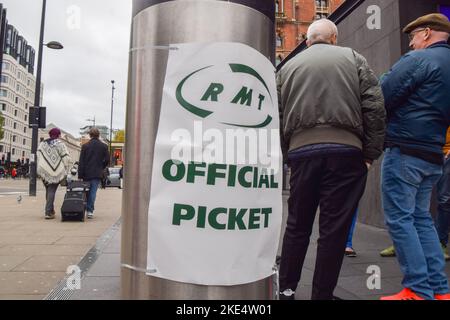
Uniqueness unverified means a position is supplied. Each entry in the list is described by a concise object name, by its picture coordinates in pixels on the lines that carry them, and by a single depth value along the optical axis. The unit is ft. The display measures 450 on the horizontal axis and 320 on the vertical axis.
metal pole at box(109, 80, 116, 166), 136.95
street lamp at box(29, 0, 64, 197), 46.24
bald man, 8.17
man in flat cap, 8.89
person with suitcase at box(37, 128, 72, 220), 25.32
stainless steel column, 5.39
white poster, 5.28
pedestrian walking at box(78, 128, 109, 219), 26.48
